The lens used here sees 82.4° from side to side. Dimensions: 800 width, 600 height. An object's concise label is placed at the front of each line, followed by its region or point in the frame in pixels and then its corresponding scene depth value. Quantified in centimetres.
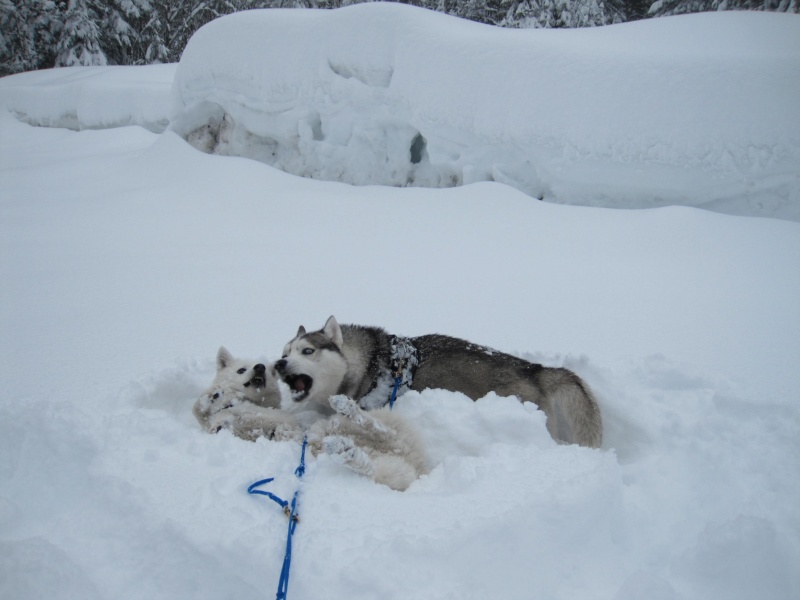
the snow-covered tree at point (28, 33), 2198
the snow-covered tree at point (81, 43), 2255
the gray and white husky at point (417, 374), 266
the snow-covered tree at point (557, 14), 1762
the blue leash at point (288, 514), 133
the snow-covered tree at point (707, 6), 1225
